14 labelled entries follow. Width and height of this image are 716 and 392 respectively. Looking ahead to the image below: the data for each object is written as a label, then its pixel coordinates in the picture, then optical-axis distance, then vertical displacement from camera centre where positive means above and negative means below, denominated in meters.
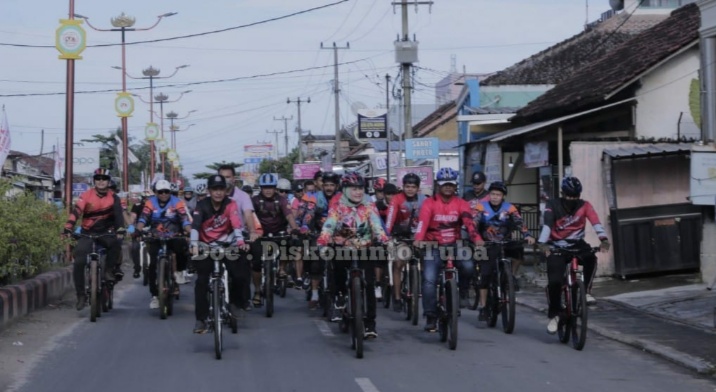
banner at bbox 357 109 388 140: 35.09 +3.36
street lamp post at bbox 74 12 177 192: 39.20 +7.71
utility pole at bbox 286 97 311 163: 80.94 +8.06
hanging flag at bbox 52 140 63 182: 34.00 +1.94
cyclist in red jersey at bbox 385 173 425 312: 13.91 +0.12
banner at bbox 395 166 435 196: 28.98 +1.35
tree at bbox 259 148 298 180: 89.73 +5.15
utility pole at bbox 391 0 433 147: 31.03 +4.92
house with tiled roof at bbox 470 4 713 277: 18.78 +1.50
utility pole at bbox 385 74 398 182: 33.94 +2.65
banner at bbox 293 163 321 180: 54.38 +2.77
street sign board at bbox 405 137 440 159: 29.30 +2.09
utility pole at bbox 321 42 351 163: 59.91 +8.08
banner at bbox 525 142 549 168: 21.23 +1.40
